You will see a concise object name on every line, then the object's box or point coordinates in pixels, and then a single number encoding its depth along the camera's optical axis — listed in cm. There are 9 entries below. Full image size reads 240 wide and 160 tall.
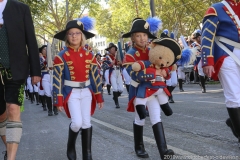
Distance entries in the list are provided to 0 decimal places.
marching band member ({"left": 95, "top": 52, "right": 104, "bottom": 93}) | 1927
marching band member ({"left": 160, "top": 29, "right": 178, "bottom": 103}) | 1086
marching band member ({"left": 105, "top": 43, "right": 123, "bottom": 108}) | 1206
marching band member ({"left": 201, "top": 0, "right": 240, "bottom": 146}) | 437
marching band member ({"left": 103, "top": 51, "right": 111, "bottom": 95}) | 1250
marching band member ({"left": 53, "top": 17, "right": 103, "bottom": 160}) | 471
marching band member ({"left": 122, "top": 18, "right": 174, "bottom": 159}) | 453
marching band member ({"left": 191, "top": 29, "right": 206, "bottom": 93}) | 1220
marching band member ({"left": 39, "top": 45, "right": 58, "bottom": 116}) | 1152
